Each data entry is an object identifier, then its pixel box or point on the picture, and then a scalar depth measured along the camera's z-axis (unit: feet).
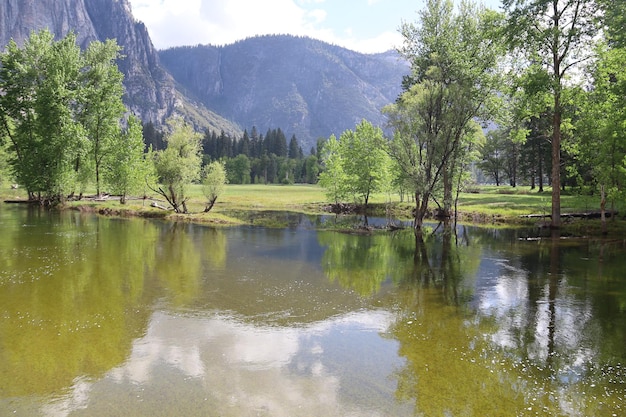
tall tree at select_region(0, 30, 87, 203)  172.14
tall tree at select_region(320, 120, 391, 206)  189.06
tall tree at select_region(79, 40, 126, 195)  189.67
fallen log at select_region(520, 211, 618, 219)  131.23
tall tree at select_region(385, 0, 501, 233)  123.34
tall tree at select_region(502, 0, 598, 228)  107.04
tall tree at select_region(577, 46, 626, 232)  98.22
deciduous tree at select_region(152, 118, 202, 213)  159.43
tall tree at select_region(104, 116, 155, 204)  184.44
